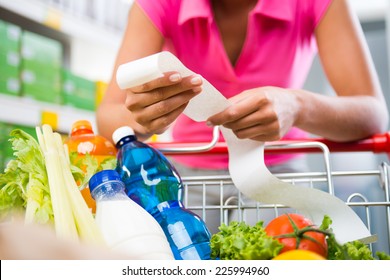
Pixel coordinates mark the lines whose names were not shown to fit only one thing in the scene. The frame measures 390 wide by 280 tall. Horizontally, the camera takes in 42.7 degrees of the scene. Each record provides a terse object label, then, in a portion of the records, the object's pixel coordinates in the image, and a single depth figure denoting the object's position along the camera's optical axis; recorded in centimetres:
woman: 93
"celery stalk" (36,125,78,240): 54
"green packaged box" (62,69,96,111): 178
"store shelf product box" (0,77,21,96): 154
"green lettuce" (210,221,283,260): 51
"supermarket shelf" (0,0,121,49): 166
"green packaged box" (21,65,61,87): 160
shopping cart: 80
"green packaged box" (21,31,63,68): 160
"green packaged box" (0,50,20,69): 152
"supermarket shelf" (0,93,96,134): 156
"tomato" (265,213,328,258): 55
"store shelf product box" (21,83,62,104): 162
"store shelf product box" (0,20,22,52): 153
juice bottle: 81
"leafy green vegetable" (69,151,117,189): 67
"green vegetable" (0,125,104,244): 54
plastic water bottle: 61
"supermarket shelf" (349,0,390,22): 285
